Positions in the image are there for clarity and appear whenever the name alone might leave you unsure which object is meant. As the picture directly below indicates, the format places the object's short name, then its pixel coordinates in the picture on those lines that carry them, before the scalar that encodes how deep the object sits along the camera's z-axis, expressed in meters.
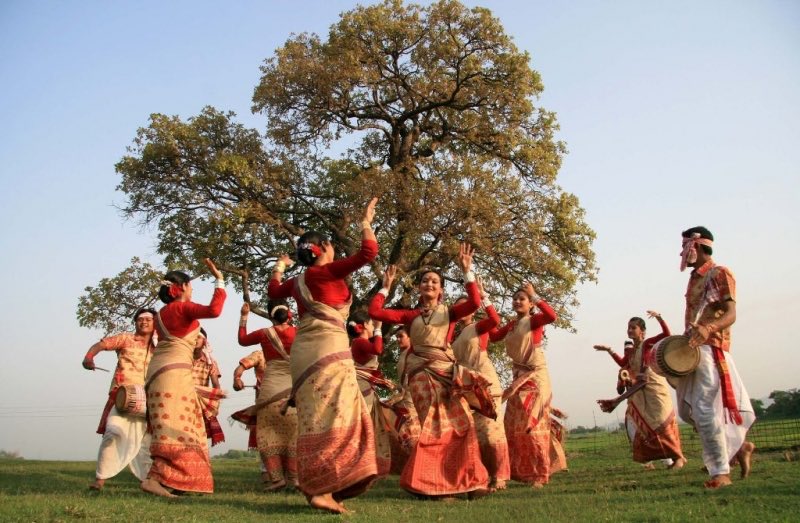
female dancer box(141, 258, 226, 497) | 7.30
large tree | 17.52
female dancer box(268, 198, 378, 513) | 6.05
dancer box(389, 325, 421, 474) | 7.68
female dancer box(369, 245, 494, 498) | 7.48
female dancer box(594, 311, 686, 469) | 10.26
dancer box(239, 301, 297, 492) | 9.41
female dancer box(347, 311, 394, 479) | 9.35
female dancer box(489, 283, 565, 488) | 9.19
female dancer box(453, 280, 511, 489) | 8.34
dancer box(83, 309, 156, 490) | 8.23
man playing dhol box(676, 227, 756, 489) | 6.81
